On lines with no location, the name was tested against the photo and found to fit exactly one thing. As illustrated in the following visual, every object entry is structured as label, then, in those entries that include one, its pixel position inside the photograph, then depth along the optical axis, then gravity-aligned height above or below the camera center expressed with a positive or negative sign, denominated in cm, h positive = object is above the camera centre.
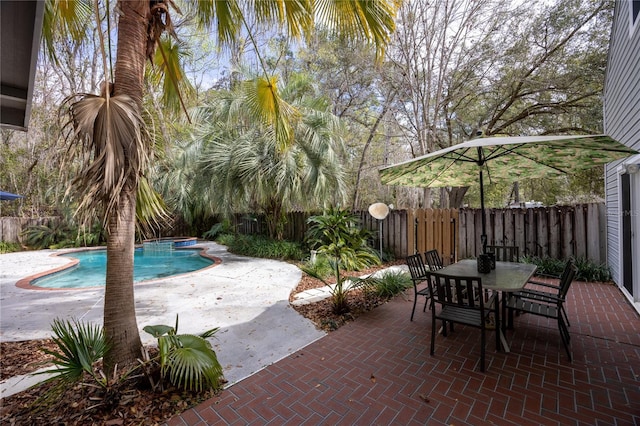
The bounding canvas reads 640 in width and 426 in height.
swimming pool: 727 -156
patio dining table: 283 -54
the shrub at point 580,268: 549 -74
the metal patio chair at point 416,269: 388 -61
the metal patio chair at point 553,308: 284 -85
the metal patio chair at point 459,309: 262 -84
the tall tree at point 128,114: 211 +80
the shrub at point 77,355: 196 -101
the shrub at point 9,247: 1128 -130
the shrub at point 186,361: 216 -110
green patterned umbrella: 285 +91
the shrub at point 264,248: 862 -82
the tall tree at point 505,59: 806 +538
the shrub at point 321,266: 623 -98
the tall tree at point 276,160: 730 +172
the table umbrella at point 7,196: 650 +48
